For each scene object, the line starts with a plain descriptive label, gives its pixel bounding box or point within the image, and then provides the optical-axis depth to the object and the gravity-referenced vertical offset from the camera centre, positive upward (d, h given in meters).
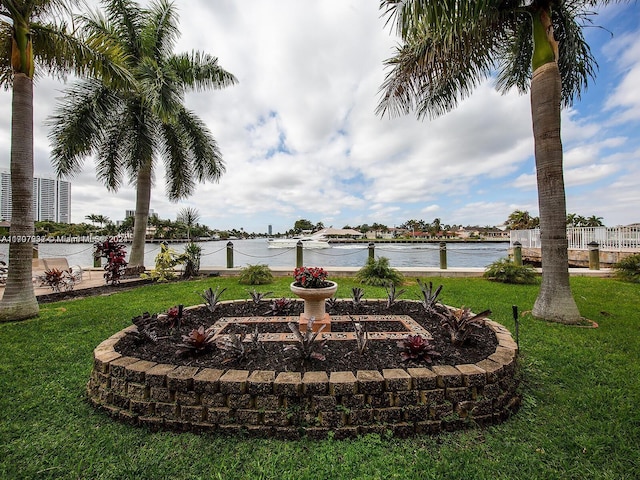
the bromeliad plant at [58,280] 6.38 -0.75
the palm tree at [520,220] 39.74 +3.24
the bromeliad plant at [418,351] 2.44 -0.97
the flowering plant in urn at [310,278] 3.50 -0.43
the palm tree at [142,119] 7.43 +3.79
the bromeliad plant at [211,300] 4.10 -0.81
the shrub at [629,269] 7.28 -0.80
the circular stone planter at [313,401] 1.95 -1.15
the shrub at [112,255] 7.03 -0.19
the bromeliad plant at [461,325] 2.82 -0.90
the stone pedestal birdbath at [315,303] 3.37 -0.76
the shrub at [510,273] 7.49 -0.87
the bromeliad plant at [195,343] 2.56 -0.91
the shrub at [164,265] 8.27 -0.55
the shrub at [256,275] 8.01 -0.89
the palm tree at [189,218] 13.06 +1.38
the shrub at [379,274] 7.63 -0.88
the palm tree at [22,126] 4.55 +2.07
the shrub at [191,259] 8.91 -0.42
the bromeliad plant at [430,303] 4.01 -0.89
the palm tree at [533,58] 3.71 +3.19
